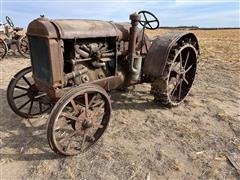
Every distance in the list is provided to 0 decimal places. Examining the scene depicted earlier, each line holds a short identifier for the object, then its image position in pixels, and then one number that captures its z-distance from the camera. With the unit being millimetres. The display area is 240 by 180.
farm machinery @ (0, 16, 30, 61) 6341
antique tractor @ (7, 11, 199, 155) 2251
